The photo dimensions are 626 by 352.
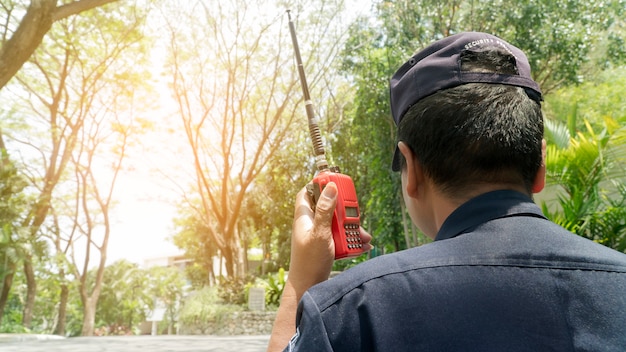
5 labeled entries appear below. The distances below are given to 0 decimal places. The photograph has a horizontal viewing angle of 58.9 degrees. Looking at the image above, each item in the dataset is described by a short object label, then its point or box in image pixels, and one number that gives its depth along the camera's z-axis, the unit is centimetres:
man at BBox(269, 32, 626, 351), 70
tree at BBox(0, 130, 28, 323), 1544
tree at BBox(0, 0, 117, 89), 545
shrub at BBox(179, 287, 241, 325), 1461
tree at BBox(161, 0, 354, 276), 1459
